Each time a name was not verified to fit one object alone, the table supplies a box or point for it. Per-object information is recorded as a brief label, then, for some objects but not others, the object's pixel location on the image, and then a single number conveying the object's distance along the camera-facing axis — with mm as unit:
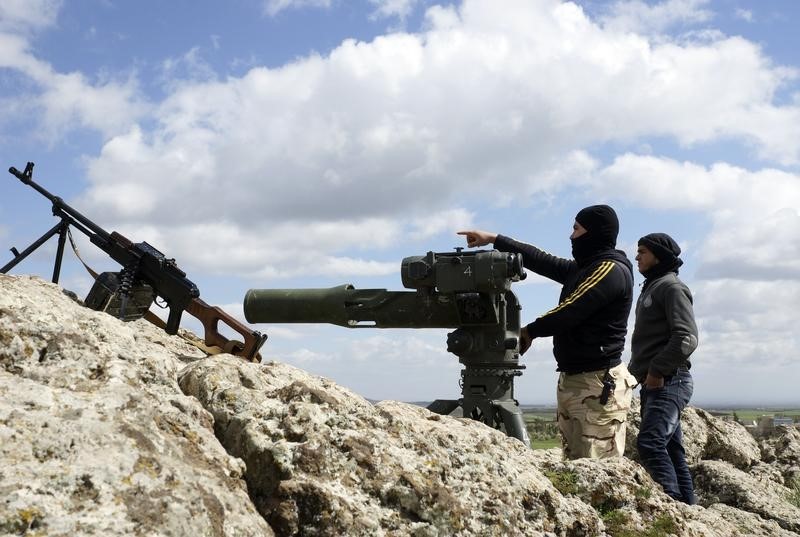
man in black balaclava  5781
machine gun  7004
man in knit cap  6402
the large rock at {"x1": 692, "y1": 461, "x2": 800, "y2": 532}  6773
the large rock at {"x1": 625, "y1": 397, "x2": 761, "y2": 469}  8664
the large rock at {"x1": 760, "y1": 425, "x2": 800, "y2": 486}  9219
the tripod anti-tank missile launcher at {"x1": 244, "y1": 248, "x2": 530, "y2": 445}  7262
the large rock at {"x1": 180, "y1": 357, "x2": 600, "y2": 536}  3055
